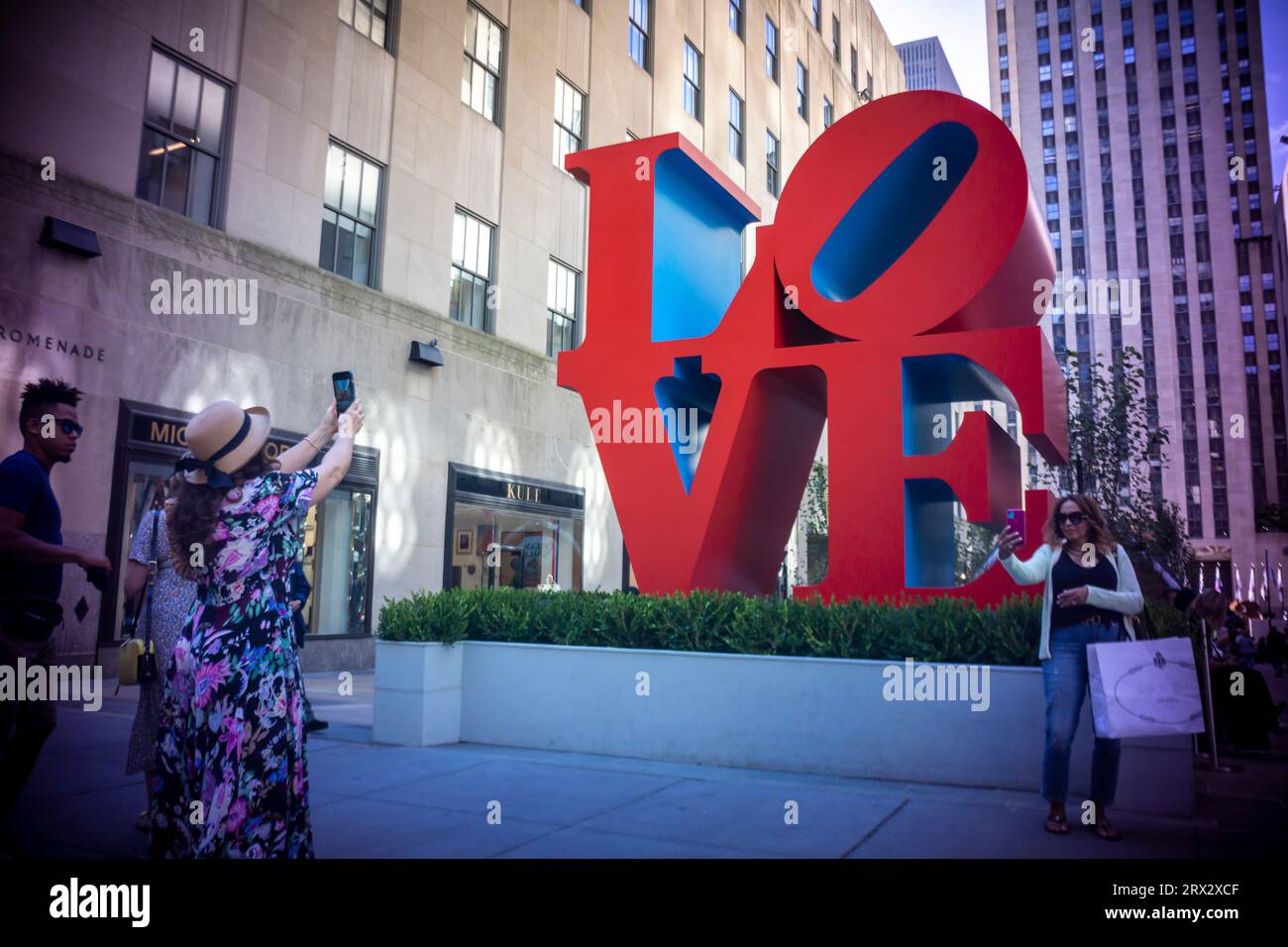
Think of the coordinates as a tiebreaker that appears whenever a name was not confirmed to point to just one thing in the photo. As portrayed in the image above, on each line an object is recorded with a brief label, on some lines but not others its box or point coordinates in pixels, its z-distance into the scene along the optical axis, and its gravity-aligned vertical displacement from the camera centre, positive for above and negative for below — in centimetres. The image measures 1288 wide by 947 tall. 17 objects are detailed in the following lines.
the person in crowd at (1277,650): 2142 -62
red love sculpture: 848 +255
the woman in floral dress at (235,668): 368 -28
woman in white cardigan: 524 +5
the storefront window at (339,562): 1414 +60
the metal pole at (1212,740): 805 -101
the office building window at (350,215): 1466 +621
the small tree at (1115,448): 1623 +308
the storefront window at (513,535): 1680 +136
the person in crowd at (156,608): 521 -7
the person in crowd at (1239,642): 1166 -26
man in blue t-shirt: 438 +13
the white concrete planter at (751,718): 626 -82
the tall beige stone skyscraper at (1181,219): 7738 +3514
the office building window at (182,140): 1223 +616
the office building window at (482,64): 1767 +1045
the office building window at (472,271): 1711 +623
